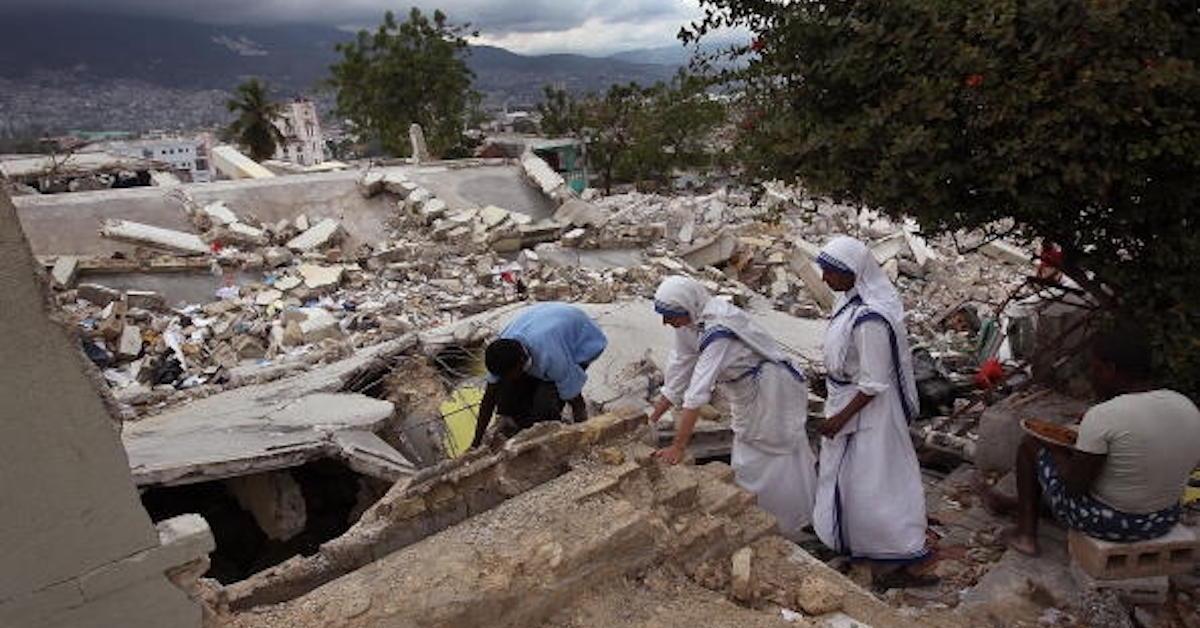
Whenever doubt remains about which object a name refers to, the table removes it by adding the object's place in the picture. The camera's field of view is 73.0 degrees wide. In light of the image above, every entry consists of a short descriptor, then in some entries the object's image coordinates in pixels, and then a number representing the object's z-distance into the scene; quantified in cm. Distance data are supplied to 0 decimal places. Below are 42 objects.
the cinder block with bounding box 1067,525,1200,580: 351
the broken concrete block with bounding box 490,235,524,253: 995
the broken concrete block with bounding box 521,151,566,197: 1174
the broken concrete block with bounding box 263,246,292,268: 918
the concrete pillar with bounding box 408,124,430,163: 1466
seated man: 329
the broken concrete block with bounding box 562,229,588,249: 973
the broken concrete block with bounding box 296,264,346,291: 845
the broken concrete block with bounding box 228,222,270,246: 978
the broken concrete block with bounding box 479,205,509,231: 1034
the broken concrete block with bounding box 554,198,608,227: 1058
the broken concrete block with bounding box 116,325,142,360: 695
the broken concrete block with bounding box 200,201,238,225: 1016
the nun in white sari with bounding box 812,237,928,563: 380
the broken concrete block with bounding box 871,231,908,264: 1046
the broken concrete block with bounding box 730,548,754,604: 293
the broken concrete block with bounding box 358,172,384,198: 1151
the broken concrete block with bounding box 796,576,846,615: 287
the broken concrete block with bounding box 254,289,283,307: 808
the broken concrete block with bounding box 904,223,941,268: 1043
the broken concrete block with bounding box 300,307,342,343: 718
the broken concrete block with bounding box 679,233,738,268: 993
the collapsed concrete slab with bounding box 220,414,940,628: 258
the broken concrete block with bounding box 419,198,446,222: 1063
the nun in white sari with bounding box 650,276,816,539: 388
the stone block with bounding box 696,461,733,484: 355
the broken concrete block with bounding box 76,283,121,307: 778
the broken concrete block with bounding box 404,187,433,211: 1095
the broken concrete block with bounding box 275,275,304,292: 838
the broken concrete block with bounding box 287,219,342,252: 977
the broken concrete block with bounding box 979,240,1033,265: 1079
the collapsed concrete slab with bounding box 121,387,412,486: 426
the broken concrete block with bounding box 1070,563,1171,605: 363
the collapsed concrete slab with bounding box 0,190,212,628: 179
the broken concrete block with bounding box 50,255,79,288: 780
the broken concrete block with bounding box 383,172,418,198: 1138
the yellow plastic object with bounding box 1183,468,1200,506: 428
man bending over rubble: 454
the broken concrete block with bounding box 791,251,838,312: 921
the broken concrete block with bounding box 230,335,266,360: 706
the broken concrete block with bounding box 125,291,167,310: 779
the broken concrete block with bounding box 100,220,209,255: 923
